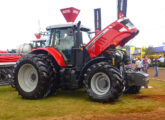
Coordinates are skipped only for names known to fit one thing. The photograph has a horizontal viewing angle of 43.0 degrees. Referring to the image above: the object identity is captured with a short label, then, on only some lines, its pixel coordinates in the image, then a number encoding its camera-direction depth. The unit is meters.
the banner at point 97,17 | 11.84
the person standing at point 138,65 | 14.16
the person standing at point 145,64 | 14.27
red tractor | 5.99
